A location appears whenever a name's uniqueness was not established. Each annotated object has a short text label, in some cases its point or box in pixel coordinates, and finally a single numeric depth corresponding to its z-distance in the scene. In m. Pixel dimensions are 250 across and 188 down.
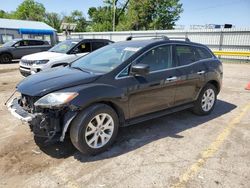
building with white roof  28.30
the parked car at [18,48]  11.88
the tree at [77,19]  59.31
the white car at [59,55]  6.67
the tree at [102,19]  42.15
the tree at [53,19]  58.83
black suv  2.63
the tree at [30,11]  59.97
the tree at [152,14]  32.73
